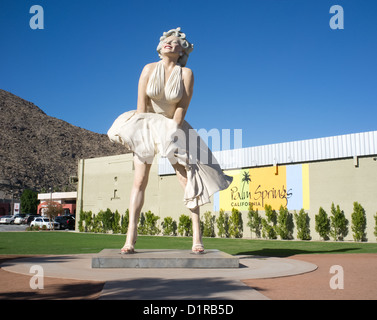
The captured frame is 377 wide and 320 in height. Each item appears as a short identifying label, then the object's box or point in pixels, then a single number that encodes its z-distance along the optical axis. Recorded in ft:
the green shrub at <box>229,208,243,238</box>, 80.53
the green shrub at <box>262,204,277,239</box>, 74.28
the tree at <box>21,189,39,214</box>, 241.14
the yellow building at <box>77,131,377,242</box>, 64.54
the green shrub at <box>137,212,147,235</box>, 98.02
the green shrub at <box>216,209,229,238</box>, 82.42
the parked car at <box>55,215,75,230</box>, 138.31
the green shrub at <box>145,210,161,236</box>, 95.91
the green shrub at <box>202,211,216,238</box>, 84.71
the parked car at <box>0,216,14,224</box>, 181.66
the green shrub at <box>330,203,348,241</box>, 66.03
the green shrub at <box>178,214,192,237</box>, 88.22
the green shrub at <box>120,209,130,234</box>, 100.53
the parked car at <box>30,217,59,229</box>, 131.59
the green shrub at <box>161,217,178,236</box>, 91.97
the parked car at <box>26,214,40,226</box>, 168.21
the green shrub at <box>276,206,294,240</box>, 72.49
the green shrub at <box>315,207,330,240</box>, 67.77
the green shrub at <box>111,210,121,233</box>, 104.17
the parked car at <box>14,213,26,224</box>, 176.24
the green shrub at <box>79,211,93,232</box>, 114.11
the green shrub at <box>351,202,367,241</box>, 63.41
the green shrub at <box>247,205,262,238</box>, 77.71
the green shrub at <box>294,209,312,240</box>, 70.13
